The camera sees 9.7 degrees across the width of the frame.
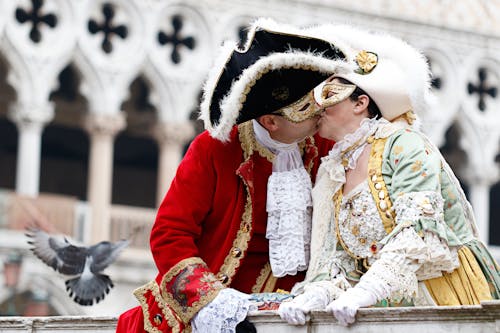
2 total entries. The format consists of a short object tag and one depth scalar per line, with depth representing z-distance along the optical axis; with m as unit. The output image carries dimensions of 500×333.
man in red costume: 11.08
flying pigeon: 17.64
